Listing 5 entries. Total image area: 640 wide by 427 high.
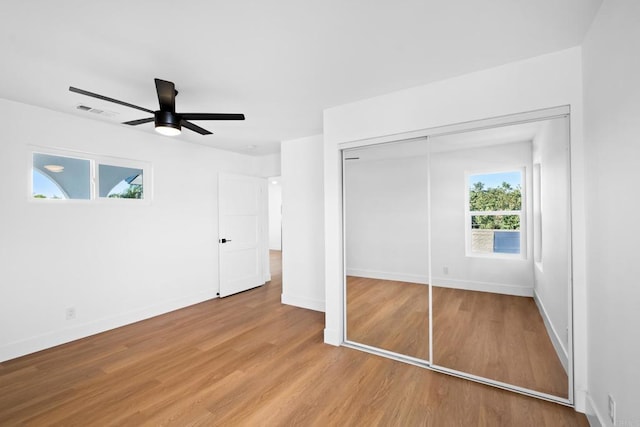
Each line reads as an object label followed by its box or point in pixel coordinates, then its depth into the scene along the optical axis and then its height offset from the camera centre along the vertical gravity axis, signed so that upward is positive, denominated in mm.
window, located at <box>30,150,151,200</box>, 3070 +462
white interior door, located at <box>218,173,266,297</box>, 4899 -354
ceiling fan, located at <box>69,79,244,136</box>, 2215 +828
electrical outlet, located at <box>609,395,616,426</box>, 1490 -1102
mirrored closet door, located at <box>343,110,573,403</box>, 2219 -389
